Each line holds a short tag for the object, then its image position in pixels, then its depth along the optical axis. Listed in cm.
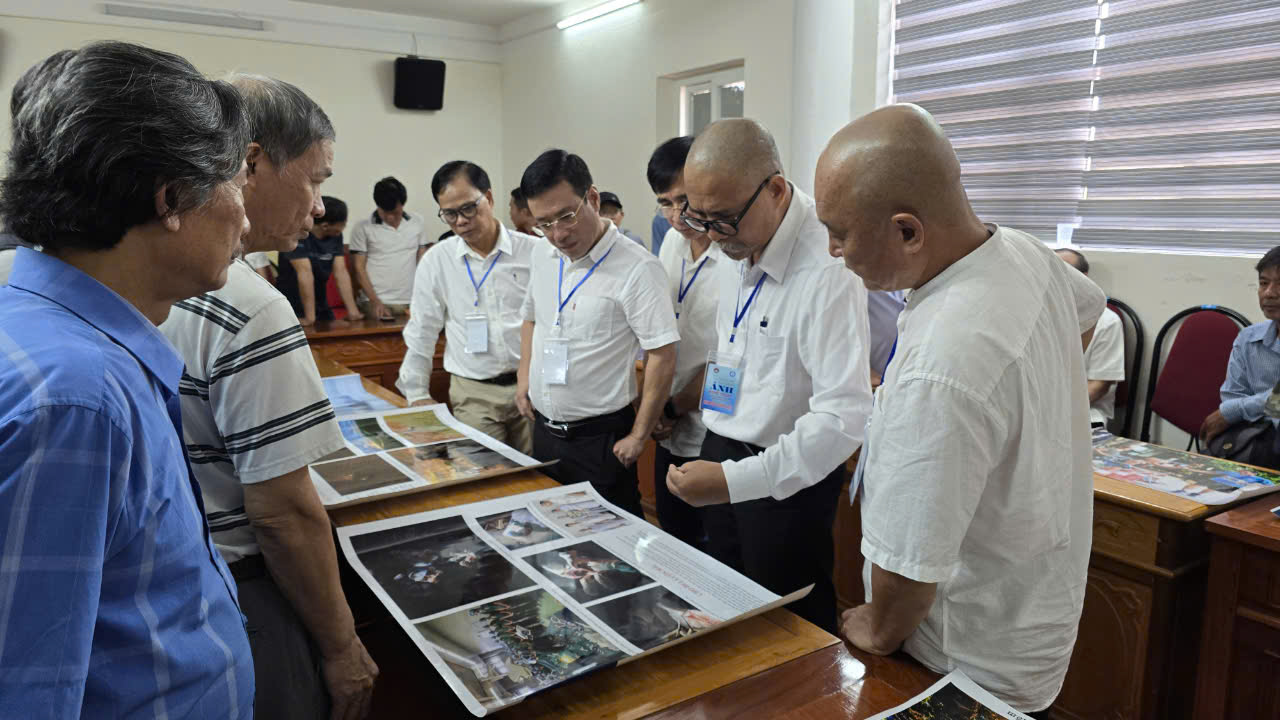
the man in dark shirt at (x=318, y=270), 567
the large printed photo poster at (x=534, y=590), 105
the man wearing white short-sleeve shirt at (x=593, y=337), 240
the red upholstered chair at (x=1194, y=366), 318
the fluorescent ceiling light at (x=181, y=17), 705
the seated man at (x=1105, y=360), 342
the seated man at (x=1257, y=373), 287
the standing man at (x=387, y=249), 696
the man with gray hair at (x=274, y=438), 106
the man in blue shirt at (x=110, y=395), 56
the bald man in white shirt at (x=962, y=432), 94
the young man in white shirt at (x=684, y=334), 247
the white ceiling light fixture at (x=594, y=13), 683
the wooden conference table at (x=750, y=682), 100
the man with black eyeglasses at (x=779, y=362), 159
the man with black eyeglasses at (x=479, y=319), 303
